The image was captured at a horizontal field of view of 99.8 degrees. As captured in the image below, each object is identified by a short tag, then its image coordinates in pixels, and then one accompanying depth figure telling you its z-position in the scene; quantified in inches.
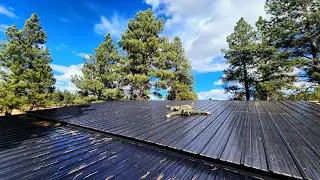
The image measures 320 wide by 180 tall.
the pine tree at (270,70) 428.3
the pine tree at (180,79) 652.8
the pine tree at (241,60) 540.2
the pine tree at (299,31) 406.6
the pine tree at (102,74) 535.1
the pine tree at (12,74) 449.2
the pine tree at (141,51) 520.1
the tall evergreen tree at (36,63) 496.5
